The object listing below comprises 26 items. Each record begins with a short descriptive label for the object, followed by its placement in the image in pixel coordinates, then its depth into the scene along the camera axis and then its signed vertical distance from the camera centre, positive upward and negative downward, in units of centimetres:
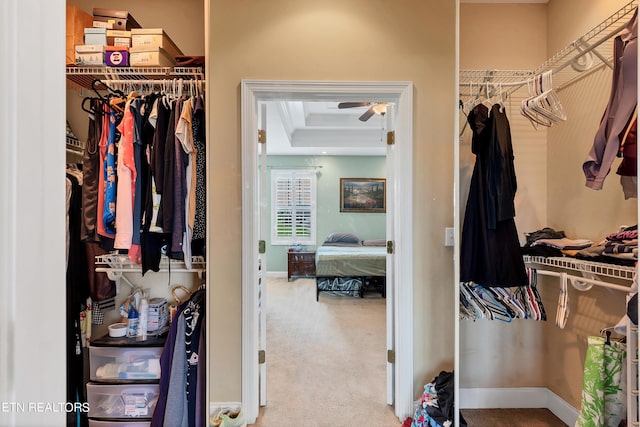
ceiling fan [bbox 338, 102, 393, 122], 246 +94
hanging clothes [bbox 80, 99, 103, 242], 156 +20
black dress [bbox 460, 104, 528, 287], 145 +1
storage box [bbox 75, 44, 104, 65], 160 +86
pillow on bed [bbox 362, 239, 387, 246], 239 -31
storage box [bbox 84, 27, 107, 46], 162 +97
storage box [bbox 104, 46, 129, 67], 161 +86
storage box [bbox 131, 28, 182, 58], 163 +98
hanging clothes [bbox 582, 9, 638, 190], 114 +42
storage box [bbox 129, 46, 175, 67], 162 +87
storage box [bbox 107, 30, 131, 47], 163 +97
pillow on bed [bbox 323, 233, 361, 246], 387 -34
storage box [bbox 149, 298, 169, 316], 178 -57
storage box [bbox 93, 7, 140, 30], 165 +110
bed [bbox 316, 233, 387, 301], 329 -62
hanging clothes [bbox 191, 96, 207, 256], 158 +23
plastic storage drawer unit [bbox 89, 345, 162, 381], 170 -87
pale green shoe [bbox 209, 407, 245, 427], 162 -114
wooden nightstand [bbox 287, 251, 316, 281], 338 -62
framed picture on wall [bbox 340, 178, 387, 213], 368 +26
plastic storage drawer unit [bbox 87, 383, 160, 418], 167 -107
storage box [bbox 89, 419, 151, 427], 166 -118
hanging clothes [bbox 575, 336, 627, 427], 124 -74
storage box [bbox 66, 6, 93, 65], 161 +101
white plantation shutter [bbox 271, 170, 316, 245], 323 +7
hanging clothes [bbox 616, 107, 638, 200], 114 +24
